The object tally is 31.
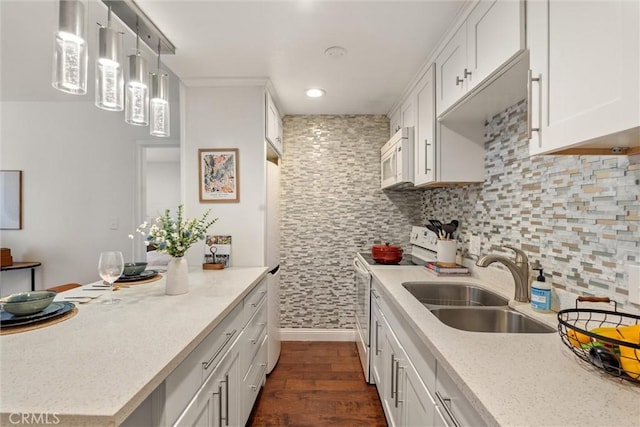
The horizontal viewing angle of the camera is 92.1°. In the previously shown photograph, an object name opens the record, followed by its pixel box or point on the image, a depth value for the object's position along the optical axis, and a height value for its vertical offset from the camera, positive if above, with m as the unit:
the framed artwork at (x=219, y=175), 2.44 +0.29
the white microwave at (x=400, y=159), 2.38 +0.44
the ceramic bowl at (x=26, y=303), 1.13 -0.35
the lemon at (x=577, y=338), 0.84 -0.35
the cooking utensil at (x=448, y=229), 2.18 -0.11
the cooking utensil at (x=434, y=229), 2.26 -0.12
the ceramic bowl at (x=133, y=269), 1.83 -0.35
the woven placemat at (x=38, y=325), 1.04 -0.41
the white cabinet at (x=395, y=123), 2.79 +0.86
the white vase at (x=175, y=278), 1.56 -0.34
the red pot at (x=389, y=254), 2.52 -0.34
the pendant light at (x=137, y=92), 1.47 +0.58
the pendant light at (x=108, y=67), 1.28 +0.60
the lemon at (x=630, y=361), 0.71 -0.34
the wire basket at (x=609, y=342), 0.73 -0.34
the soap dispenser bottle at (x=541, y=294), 1.24 -0.33
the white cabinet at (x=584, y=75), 0.70 +0.37
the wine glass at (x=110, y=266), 1.32 -0.24
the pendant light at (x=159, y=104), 1.64 +0.57
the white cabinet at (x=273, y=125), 2.46 +0.76
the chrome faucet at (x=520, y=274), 1.40 -0.28
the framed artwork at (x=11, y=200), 3.13 +0.09
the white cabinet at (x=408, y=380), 0.91 -0.67
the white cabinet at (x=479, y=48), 1.11 +0.72
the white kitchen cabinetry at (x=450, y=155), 1.93 +0.37
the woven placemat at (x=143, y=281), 1.71 -0.41
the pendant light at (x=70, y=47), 1.10 +0.59
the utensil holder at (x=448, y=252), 2.11 -0.27
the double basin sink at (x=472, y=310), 1.31 -0.47
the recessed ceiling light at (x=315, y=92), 2.58 +1.02
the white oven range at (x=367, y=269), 2.40 -0.47
